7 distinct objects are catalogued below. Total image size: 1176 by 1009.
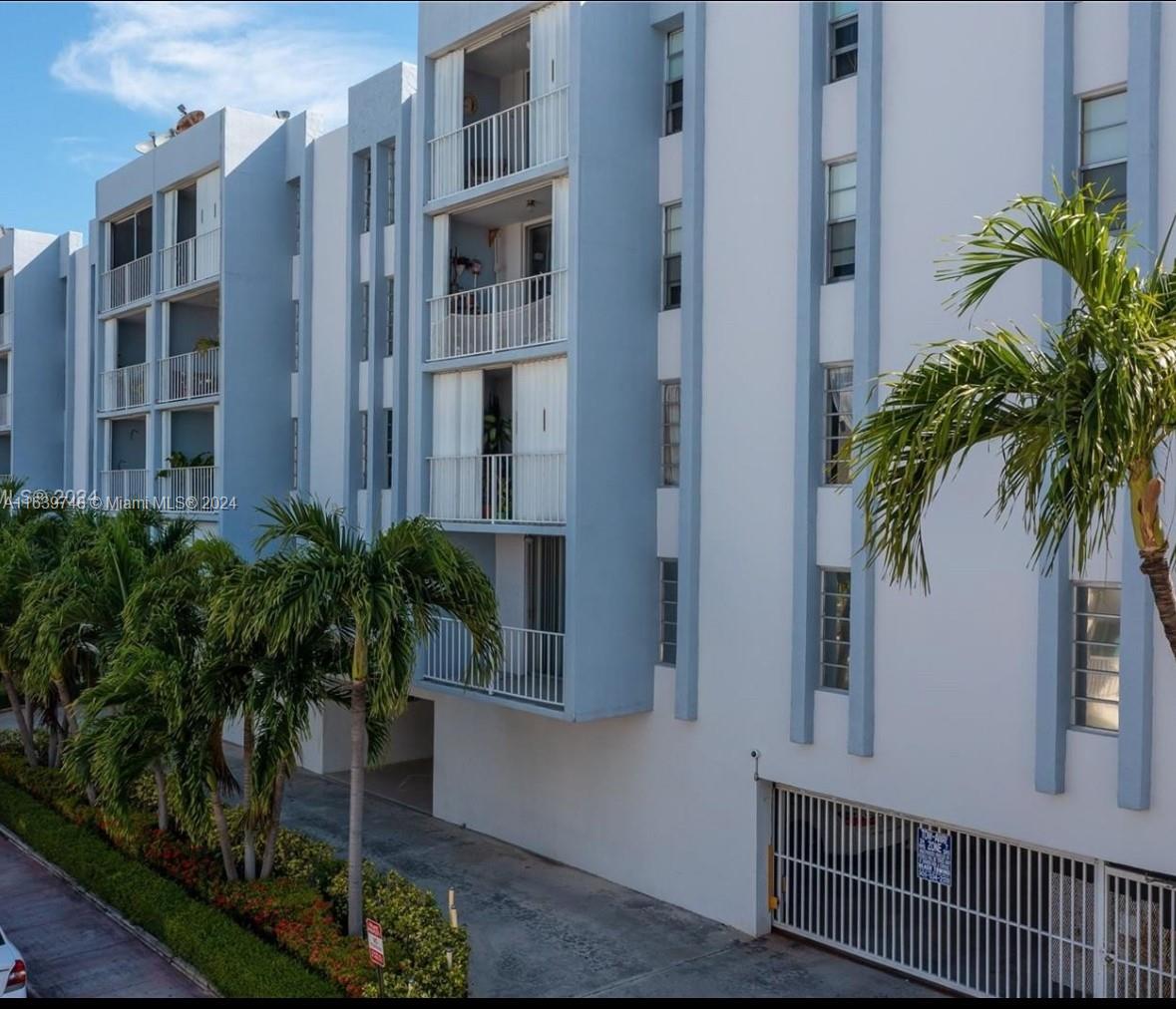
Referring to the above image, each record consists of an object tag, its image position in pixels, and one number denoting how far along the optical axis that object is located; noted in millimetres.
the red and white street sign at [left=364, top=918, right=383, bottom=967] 11703
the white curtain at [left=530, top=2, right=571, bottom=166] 16406
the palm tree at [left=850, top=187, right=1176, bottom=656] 7086
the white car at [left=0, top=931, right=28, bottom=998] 12227
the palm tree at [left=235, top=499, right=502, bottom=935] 12398
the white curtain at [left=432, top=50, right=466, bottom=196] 18219
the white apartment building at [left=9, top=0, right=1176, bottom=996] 12094
